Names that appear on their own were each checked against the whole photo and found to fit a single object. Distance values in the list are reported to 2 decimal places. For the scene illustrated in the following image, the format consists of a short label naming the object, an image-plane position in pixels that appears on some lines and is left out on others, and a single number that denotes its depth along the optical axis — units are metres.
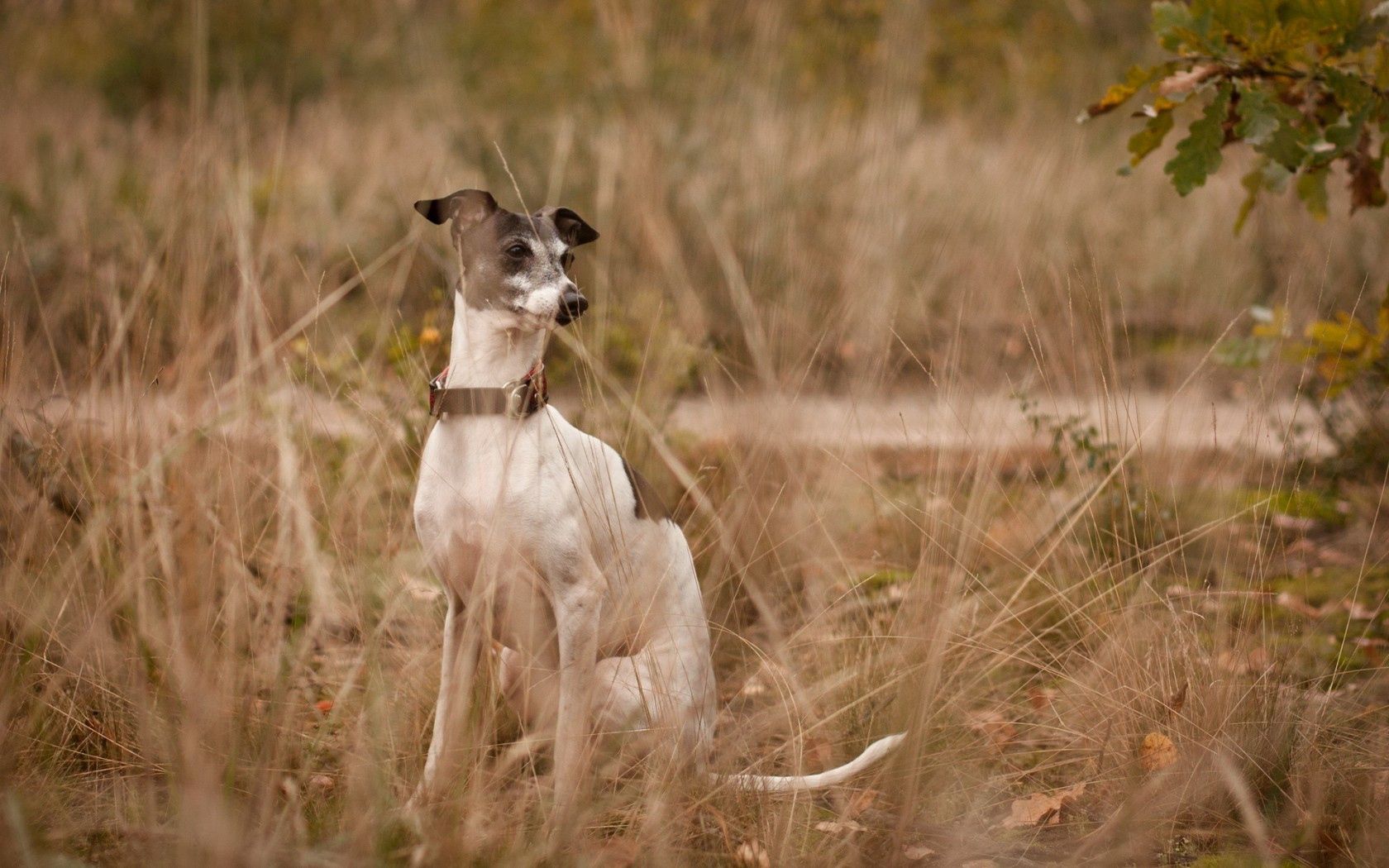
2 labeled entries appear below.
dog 2.18
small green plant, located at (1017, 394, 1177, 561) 2.82
